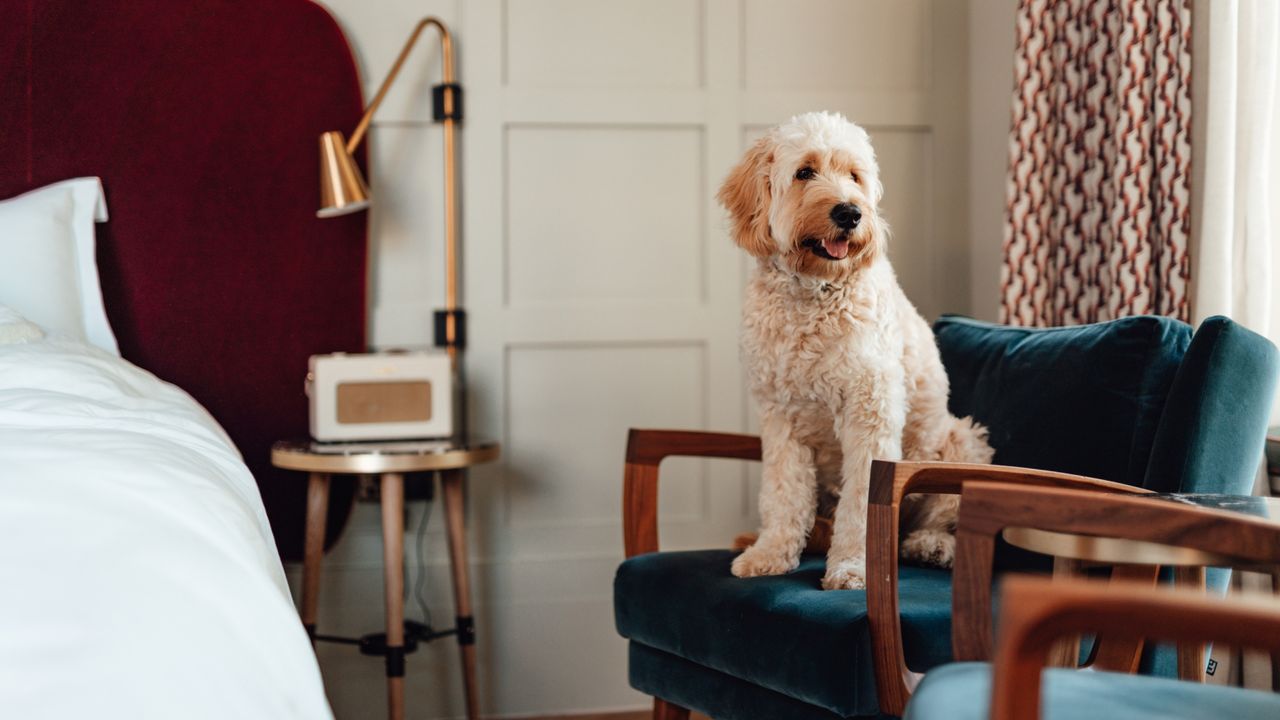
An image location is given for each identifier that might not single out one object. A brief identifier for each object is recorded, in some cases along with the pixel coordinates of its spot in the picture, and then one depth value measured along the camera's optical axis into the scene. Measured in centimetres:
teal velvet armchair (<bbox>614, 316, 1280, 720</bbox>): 144
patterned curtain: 210
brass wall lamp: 251
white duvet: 96
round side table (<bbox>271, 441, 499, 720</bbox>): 230
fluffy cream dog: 174
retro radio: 247
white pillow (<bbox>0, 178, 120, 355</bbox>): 233
